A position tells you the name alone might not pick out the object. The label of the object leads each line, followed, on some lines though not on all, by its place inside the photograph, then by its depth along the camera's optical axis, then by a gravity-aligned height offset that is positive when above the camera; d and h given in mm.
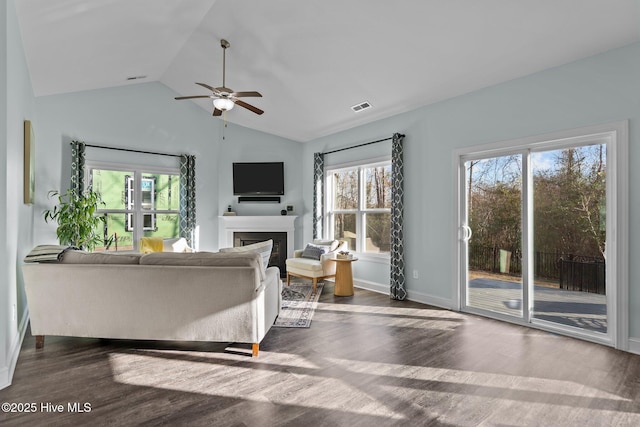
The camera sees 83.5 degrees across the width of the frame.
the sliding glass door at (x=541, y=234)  3529 -206
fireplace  7238 -523
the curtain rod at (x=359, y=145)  5580 +1188
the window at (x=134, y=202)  6055 +228
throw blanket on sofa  3156 -358
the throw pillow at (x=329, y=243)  6112 -487
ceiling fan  4129 +1392
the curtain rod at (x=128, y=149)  5812 +1120
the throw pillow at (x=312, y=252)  6070 -626
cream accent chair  5668 -808
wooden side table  5402 -963
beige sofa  3111 -720
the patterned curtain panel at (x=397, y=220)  5262 -69
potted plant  5199 -36
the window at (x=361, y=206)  5898 +174
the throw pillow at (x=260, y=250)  3379 -331
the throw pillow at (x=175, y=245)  5918 -503
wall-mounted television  7254 +750
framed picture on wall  3543 +547
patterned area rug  4047 -1200
